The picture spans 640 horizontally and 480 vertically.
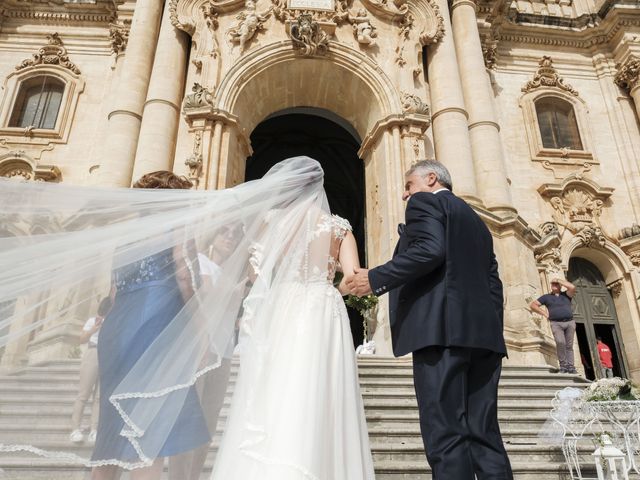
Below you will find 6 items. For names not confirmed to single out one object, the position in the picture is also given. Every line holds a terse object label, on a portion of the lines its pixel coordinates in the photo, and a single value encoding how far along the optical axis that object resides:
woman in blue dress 2.21
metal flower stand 3.87
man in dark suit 2.54
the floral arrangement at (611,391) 4.40
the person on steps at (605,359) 10.86
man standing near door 7.93
